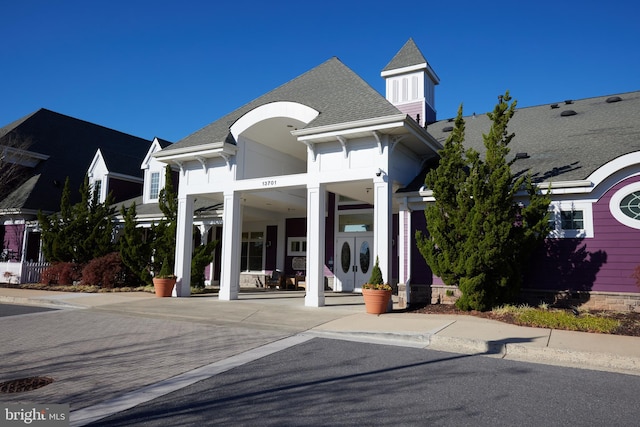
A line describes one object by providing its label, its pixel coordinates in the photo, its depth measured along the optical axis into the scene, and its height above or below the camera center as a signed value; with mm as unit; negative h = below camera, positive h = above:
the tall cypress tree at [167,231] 16719 +1050
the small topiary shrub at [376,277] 11375 -463
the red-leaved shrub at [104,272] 18062 -636
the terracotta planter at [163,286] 15185 -1011
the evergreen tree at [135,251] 17566 +238
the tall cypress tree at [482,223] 10789 +954
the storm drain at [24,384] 5375 -1639
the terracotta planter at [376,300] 11078 -1038
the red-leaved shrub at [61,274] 19016 -774
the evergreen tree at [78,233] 19562 +1048
